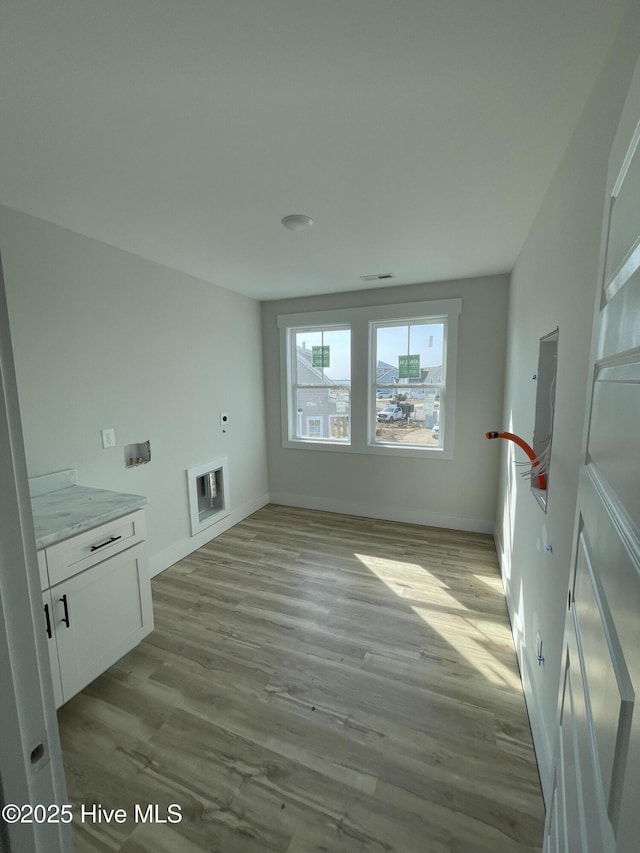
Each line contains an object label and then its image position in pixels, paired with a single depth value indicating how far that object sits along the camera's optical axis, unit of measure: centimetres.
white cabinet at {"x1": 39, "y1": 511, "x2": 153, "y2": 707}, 156
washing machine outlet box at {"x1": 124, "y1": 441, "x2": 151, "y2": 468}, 261
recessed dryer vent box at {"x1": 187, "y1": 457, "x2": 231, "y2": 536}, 322
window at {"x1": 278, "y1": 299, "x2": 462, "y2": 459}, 354
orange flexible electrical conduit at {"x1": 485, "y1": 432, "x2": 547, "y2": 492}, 171
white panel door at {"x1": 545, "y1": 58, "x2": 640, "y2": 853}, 45
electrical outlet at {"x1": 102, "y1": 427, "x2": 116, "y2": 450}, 242
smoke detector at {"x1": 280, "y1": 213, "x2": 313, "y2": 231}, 200
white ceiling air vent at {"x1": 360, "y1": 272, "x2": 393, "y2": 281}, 313
